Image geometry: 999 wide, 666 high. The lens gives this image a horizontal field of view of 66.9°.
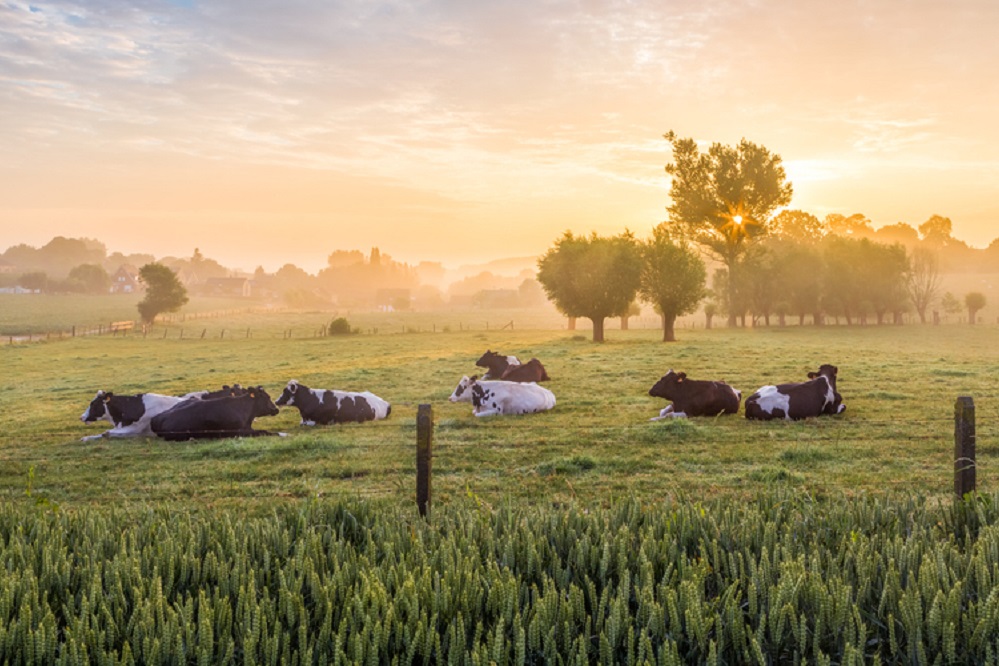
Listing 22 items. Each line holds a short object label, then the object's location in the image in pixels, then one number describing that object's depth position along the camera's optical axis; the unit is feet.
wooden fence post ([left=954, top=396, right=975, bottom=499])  25.63
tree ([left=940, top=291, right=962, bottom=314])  333.01
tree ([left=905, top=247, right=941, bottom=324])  296.71
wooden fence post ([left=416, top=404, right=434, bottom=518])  25.55
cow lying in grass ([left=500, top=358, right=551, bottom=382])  78.23
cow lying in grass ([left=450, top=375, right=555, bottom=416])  59.82
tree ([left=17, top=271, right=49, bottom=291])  501.15
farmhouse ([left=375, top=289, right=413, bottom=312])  609.83
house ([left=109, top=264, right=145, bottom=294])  544.21
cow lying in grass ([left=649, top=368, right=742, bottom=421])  56.24
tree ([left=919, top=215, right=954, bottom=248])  519.19
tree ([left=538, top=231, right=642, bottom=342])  174.40
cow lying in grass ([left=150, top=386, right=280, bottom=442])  51.52
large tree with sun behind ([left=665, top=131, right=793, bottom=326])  218.79
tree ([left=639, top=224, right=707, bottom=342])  174.09
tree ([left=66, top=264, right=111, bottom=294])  509.35
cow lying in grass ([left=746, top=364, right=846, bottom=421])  53.36
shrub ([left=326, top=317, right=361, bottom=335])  224.94
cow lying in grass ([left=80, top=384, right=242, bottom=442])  53.42
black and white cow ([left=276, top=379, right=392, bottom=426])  58.03
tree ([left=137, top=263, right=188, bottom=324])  275.80
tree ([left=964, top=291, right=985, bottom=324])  304.09
